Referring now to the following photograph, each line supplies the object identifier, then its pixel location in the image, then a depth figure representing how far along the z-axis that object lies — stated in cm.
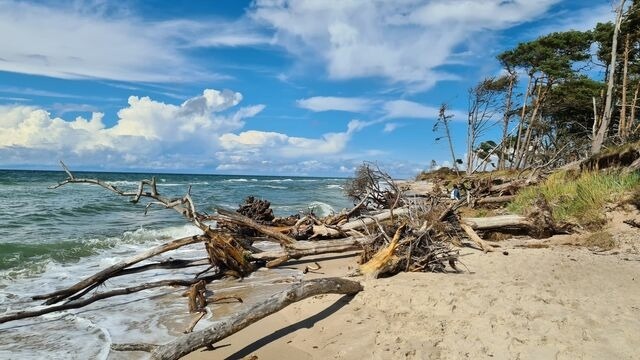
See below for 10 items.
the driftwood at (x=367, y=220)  1004
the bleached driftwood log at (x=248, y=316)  385
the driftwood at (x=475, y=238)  827
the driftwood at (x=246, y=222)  898
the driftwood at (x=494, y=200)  1350
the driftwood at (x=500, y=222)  952
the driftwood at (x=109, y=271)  670
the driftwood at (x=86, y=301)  576
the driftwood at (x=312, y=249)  840
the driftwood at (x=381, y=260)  639
